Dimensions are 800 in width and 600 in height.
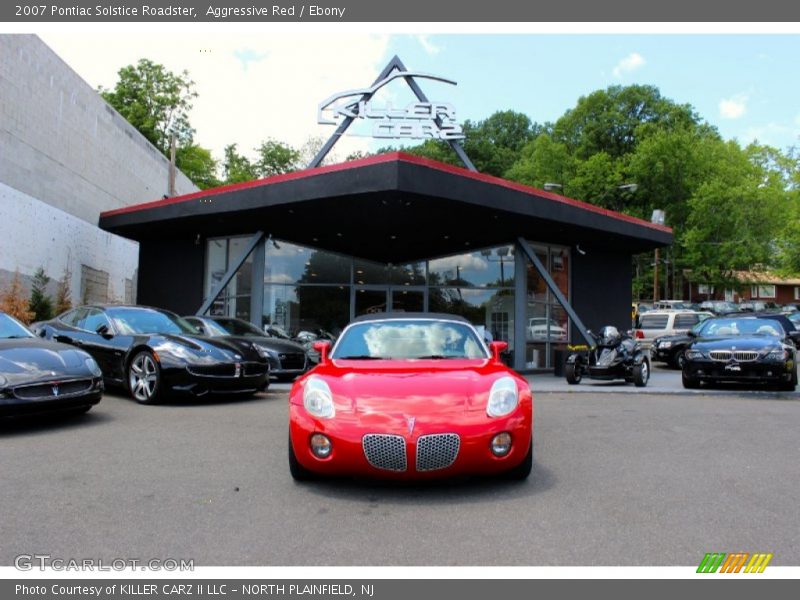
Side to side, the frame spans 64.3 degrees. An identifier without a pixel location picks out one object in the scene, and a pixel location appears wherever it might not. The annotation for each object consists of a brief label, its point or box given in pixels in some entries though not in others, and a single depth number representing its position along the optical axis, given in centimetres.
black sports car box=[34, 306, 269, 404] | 914
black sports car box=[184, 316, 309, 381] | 1238
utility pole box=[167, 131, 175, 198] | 3023
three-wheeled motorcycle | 1341
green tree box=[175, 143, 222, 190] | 5309
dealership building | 1452
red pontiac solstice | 439
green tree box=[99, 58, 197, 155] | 4878
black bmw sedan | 1138
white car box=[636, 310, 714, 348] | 2180
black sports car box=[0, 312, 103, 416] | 680
